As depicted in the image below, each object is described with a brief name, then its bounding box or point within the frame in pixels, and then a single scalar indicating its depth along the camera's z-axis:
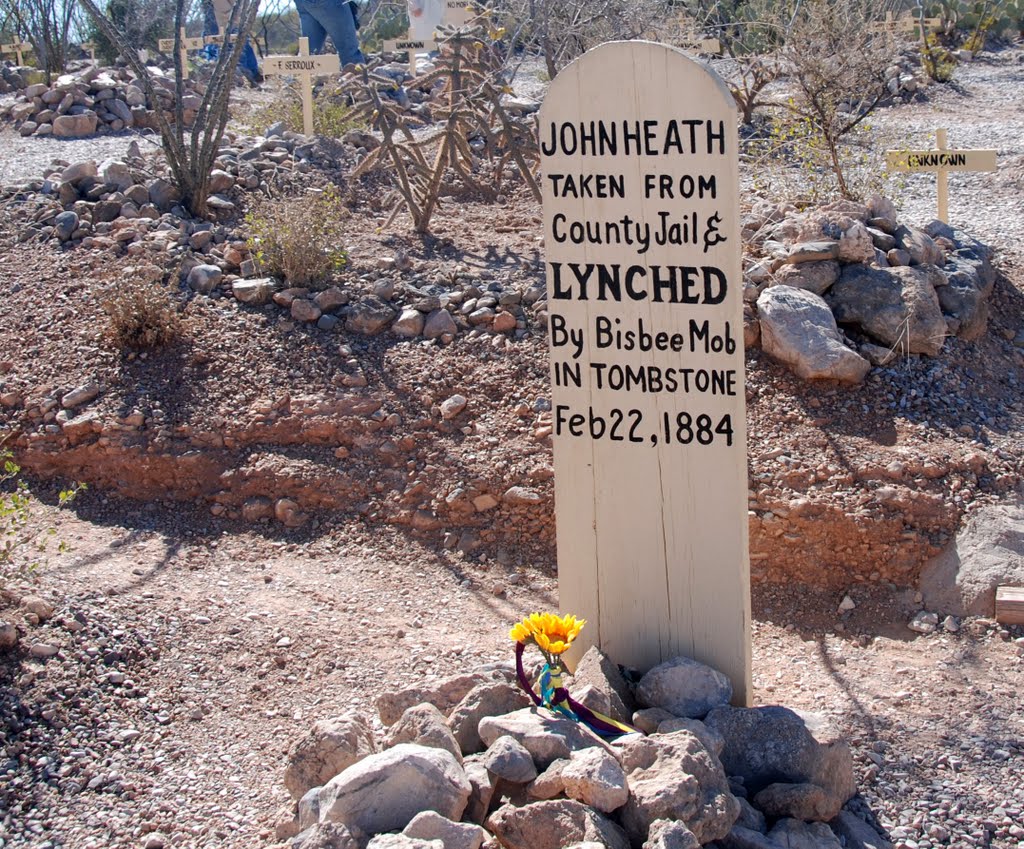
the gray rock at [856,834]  3.02
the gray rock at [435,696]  3.35
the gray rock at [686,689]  3.31
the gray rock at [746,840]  2.80
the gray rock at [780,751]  3.11
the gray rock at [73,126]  11.36
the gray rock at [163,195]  7.45
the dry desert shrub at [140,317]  5.95
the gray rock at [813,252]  5.76
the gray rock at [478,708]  3.16
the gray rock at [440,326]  5.91
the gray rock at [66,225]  7.22
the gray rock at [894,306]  5.51
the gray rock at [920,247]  6.02
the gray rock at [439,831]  2.59
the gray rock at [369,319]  5.97
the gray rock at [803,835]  2.86
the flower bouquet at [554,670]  3.12
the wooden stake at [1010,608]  4.39
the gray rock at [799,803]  2.96
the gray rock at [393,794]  2.70
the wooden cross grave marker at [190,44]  15.13
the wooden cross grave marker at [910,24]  13.80
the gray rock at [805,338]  5.30
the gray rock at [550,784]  2.79
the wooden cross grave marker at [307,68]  9.88
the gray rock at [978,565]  4.49
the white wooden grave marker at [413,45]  13.59
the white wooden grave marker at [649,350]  3.25
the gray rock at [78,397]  5.75
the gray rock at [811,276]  5.70
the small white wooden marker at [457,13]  11.38
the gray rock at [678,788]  2.70
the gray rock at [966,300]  5.82
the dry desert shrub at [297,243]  6.19
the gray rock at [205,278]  6.38
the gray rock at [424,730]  2.96
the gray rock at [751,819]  2.92
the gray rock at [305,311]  6.05
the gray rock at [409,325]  5.93
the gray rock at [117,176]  7.70
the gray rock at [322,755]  3.05
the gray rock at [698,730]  3.06
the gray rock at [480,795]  2.83
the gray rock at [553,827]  2.62
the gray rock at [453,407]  5.46
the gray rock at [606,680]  3.26
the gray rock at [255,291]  6.23
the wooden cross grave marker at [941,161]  6.60
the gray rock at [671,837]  2.55
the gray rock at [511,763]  2.84
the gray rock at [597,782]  2.69
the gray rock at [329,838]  2.58
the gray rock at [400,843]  2.50
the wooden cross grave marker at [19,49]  17.73
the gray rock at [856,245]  5.80
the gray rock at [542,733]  2.93
